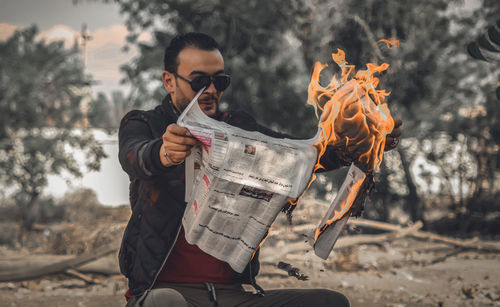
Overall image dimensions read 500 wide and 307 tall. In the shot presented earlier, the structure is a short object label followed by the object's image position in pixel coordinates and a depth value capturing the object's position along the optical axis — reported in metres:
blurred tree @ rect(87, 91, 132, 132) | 10.31
